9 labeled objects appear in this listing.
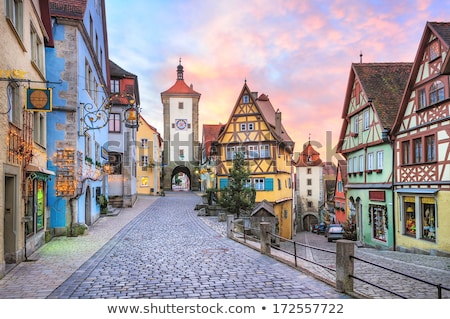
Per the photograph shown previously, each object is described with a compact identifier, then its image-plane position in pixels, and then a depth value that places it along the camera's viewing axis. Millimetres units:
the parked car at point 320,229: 46031
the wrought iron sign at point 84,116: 15950
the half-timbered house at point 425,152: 14577
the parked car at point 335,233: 27469
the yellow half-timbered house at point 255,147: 30438
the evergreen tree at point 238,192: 22062
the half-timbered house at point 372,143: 19031
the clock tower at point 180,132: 56969
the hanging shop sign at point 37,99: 8953
